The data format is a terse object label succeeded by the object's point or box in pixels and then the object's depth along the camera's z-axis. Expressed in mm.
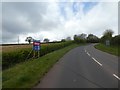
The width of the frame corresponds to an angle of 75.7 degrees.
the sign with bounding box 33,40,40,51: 9080
